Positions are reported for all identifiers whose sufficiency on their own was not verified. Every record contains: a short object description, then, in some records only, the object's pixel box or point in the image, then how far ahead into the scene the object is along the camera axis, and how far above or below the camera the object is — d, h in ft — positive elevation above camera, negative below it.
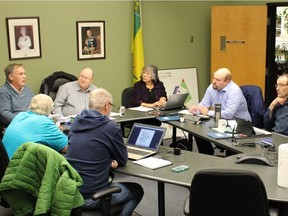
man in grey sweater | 16.03 -1.78
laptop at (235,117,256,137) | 13.16 -2.48
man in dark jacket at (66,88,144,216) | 9.77 -2.39
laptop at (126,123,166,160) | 11.51 -2.53
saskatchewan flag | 21.26 +0.00
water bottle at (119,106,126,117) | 16.70 -2.48
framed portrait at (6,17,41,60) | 18.31 +0.35
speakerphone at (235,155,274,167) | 10.37 -2.71
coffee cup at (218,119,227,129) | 14.08 -2.49
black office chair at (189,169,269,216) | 7.28 -2.47
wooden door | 22.13 +0.06
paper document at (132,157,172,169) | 10.51 -2.80
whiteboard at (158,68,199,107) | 22.66 -1.93
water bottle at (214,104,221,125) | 15.25 -2.32
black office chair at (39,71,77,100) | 18.39 -1.50
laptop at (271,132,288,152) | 10.79 -2.31
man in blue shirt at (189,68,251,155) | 15.88 -2.09
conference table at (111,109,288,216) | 9.26 -2.84
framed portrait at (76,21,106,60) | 20.15 +0.21
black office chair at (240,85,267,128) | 16.65 -2.31
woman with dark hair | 18.99 -1.93
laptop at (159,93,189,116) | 17.20 -2.32
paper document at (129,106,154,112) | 17.76 -2.57
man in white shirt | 17.37 -1.95
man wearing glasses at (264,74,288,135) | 13.92 -2.11
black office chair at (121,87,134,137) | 18.93 -2.24
